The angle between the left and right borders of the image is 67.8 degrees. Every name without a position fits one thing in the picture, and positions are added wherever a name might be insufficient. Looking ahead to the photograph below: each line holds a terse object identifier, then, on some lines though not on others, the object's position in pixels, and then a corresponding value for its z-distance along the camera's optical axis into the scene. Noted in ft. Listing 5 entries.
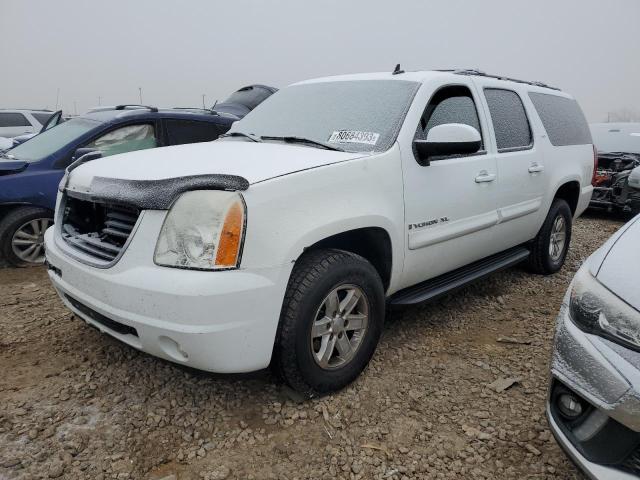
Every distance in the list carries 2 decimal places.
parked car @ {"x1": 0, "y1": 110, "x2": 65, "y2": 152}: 18.22
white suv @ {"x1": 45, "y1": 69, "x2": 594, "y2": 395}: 6.33
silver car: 4.73
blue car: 14.05
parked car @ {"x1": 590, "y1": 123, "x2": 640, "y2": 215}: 22.98
